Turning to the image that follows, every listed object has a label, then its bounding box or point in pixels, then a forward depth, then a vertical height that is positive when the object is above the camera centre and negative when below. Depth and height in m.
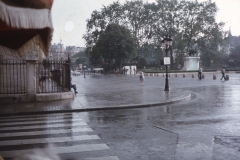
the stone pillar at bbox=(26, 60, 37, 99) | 15.53 -0.44
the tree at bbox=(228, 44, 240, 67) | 84.25 +2.70
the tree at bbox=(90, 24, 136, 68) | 67.44 +5.89
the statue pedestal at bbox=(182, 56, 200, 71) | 66.38 +1.28
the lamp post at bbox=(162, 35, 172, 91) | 21.34 +1.68
